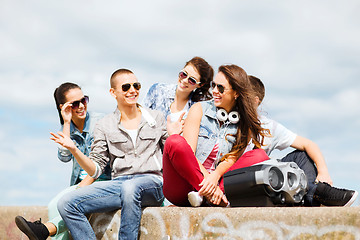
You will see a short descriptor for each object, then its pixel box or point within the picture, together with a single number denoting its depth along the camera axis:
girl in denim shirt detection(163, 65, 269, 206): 4.12
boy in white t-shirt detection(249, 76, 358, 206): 4.04
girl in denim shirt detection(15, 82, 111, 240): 4.84
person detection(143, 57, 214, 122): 5.57
